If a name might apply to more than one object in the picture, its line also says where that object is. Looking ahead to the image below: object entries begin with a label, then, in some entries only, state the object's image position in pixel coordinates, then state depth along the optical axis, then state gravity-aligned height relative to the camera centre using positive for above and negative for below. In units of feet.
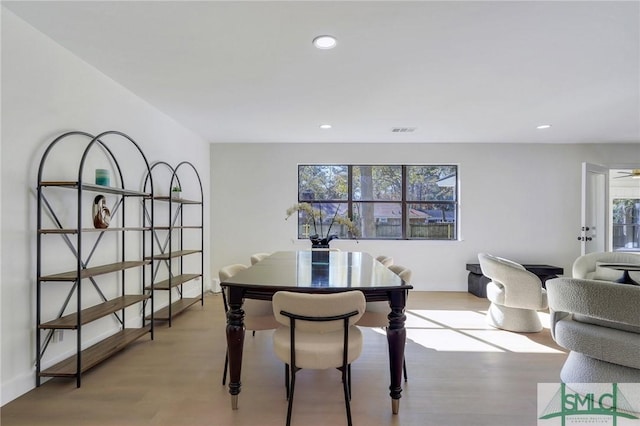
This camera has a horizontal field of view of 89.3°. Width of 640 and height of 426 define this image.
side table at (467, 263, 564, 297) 15.69 -3.00
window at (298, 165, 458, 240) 18.11 +0.89
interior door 14.83 +0.27
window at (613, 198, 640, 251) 19.42 -0.63
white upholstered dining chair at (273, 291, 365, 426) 5.67 -2.12
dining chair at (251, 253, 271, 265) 11.31 -1.60
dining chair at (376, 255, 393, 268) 10.39 -1.58
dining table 6.37 -1.61
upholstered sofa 9.14 -1.58
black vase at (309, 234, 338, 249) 11.70 -1.03
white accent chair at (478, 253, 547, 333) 10.92 -2.86
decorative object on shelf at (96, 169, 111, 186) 8.61 +0.93
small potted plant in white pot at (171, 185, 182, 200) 12.81 +0.80
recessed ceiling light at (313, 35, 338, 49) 7.38 +3.97
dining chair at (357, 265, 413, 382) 8.01 -2.58
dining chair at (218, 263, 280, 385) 8.01 -2.63
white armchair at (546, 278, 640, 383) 6.16 -2.40
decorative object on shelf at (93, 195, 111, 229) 8.53 -0.03
